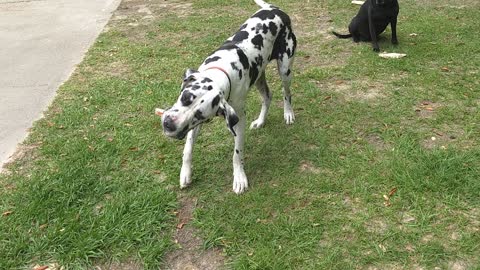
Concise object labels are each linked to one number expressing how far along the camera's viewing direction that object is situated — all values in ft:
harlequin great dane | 10.28
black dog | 21.91
